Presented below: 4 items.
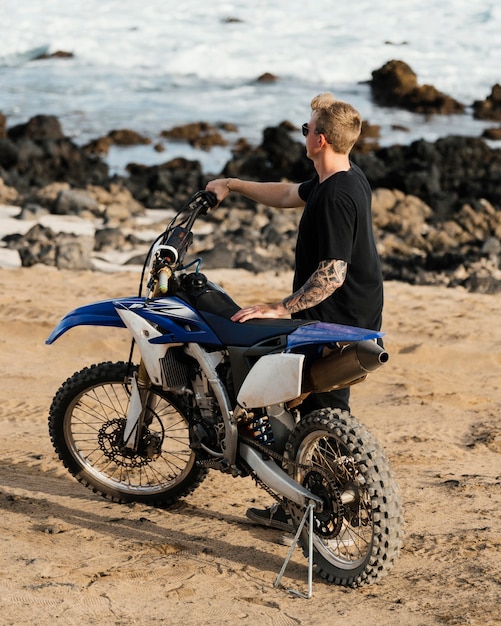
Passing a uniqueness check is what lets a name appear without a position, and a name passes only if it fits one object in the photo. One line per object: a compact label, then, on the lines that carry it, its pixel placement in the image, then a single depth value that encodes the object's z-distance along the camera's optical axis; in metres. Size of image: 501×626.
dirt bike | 8.80
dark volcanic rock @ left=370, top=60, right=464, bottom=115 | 63.87
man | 9.30
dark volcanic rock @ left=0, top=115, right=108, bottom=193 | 45.09
